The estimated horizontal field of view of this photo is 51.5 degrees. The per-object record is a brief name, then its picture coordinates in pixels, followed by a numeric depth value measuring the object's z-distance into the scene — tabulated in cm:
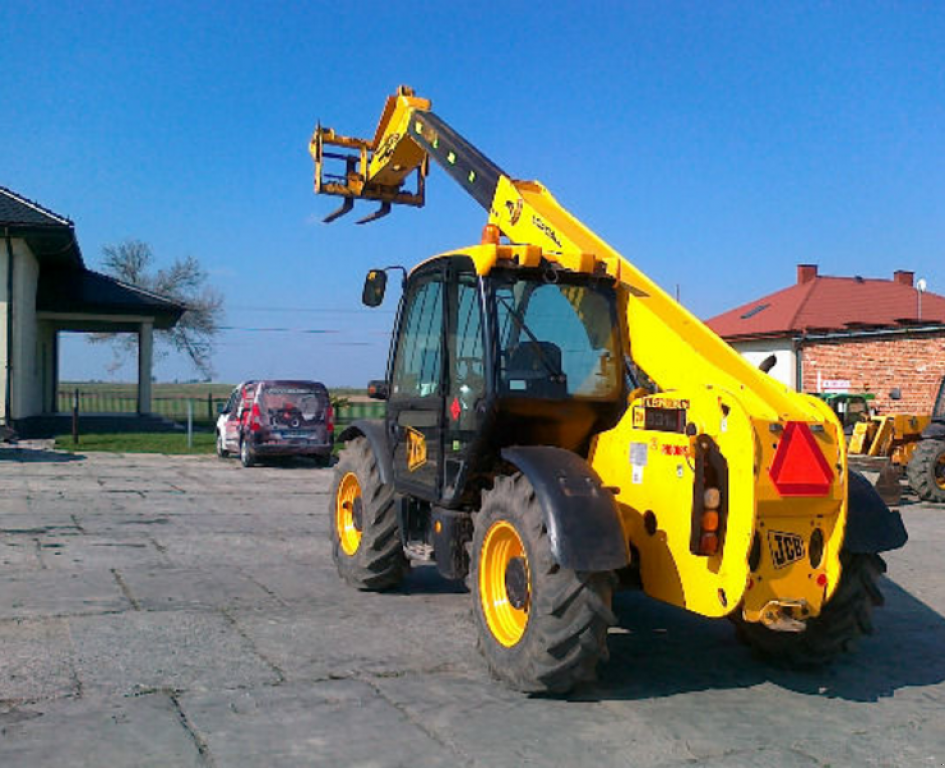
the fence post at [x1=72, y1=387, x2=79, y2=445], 2267
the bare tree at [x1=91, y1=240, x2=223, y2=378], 5066
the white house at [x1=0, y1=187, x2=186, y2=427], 2355
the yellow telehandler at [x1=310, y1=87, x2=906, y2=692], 495
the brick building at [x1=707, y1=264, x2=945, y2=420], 2756
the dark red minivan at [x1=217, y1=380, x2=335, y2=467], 1897
